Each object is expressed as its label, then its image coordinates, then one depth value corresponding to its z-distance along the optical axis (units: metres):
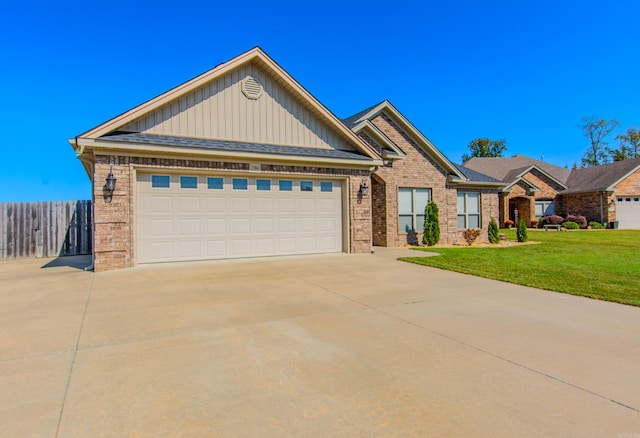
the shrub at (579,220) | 25.58
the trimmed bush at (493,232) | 16.52
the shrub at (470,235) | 16.03
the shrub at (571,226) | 25.10
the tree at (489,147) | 55.06
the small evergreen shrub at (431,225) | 14.81
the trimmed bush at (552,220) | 26.27
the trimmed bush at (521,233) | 16.56
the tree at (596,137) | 46.81
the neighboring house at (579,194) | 25.80
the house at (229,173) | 8.51
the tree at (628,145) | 44.44
